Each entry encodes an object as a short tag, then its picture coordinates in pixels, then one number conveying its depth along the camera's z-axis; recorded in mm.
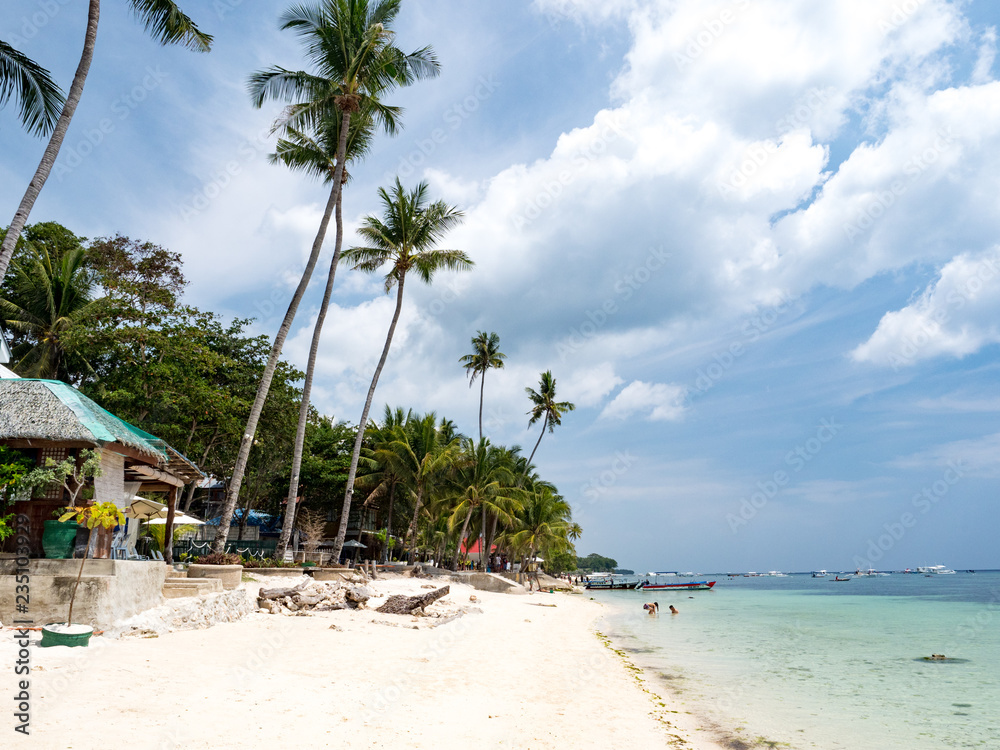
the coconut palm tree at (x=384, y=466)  34031
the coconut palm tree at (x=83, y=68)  10235
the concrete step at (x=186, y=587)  11680
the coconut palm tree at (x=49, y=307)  22844
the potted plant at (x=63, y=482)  9359
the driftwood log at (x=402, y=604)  15516
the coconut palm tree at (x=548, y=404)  51406
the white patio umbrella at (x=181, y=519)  18453
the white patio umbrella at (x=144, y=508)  15796
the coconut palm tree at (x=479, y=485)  37156
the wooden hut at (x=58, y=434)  9641
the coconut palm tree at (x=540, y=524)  45781
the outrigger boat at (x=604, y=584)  65531
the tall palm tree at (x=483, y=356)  48750
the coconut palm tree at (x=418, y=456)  32656
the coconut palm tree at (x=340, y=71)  17516
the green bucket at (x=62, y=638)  7695
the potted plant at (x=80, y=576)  7742
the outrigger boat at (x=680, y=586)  61875
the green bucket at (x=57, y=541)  9336
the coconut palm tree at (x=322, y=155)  19641
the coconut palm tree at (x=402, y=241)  23781
